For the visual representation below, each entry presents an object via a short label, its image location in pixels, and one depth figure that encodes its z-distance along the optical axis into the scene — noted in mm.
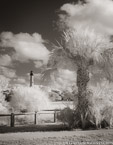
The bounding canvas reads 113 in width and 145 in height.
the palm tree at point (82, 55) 15436
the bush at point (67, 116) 14798
